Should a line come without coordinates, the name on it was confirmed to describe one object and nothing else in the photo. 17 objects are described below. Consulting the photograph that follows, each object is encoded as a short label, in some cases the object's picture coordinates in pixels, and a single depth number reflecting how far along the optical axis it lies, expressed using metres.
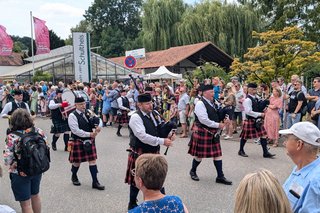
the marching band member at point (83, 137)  5.64
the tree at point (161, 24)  30.14
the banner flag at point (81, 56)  18.53
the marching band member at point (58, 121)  8.84
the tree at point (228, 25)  25.02
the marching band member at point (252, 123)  7.45
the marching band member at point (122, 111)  11.11
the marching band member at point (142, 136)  4.49
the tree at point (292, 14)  24.75
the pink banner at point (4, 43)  24.75
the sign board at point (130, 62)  14.20
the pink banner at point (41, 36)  23.31
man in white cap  2.20
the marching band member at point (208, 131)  5.76
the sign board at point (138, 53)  24.50
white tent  17.39
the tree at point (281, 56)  14.46
